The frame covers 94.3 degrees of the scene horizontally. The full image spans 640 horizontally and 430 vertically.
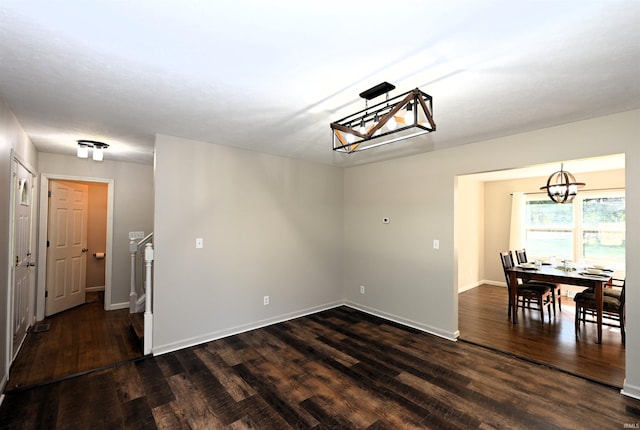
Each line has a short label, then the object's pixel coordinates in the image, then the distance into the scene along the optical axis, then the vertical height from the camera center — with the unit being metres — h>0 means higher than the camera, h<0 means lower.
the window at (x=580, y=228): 5.31 -0.08
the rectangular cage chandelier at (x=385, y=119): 1.75 +0.69
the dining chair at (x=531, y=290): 4.42 -1.02
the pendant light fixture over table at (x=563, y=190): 4.41 +0.51
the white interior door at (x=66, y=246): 4.48 -0.44
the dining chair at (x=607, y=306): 3.65 -1.03
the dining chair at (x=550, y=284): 4.68 -0.98
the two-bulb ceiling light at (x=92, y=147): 3.61 +0.87
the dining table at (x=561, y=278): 3.67 -0.73
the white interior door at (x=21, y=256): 3.01 -0.43
